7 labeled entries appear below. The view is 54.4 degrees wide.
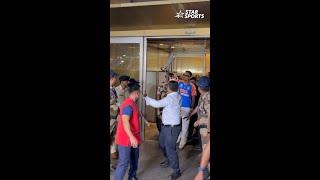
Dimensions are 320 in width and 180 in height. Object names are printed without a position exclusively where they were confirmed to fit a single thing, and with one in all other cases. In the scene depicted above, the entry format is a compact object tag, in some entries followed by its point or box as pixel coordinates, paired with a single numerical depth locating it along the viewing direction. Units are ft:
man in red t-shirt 10.98
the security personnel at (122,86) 15.60
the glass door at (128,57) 19.45
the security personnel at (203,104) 12.56
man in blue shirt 18.26
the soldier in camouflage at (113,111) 14.40
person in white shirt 13.58
